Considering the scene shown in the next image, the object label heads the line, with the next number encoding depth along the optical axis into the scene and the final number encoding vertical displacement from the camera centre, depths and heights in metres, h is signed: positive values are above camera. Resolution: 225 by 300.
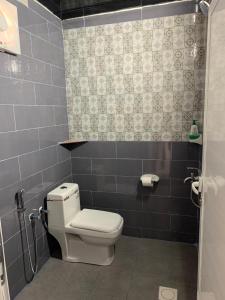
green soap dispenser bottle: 2.16 -0.20
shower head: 1.45 +0.68
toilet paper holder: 2.37 -0.69
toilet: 2.07 -1.04
